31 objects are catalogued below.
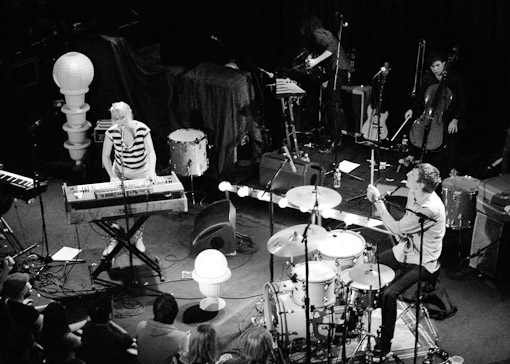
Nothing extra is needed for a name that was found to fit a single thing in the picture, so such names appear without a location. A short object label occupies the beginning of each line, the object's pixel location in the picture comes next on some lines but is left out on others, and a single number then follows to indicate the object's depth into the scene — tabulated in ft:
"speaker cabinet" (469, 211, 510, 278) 26.35
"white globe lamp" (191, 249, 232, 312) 25.00
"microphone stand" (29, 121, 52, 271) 27.25
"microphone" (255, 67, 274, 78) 31.28
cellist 31.32
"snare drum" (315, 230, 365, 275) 23.26
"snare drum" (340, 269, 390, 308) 22.65
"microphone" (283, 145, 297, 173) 31.22
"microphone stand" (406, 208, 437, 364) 20.94
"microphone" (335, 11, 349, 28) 32.08
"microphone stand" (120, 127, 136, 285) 25.26
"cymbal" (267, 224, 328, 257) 22.47
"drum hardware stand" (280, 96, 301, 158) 33.24
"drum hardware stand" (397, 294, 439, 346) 23.53
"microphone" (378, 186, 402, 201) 23.25
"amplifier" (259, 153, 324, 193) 31.17
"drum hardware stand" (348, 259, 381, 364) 22.34
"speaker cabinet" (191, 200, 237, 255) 28.14
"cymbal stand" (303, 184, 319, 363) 20.99
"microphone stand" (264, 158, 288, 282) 24.53
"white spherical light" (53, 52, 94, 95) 33.81
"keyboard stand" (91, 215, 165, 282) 26.25
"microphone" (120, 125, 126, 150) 26.40
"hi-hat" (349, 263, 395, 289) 21.88
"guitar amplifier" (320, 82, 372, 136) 35.88
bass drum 22.31
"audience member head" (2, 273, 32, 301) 21.06
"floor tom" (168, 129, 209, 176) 32.50
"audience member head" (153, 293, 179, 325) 19.75
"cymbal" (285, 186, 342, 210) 23.95
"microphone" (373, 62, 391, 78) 30.19
